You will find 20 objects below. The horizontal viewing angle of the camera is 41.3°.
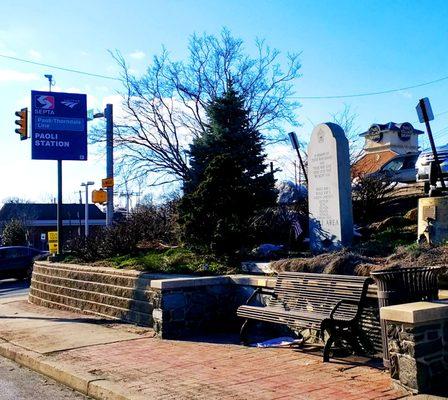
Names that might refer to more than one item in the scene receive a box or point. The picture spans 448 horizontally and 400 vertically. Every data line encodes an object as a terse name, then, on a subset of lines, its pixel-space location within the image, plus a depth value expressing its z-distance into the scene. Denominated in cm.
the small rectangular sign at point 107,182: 2112
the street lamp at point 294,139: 1638
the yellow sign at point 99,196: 2134
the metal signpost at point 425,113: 1129
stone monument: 1086
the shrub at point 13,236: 3975
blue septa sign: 1686
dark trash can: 611
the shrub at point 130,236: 1477
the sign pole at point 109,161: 2166
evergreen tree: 1096
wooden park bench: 691
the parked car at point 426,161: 1585
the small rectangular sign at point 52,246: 2321
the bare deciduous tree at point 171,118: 3022
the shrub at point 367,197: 1402
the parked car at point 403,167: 2063
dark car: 2586
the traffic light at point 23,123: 1750
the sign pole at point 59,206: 1697
